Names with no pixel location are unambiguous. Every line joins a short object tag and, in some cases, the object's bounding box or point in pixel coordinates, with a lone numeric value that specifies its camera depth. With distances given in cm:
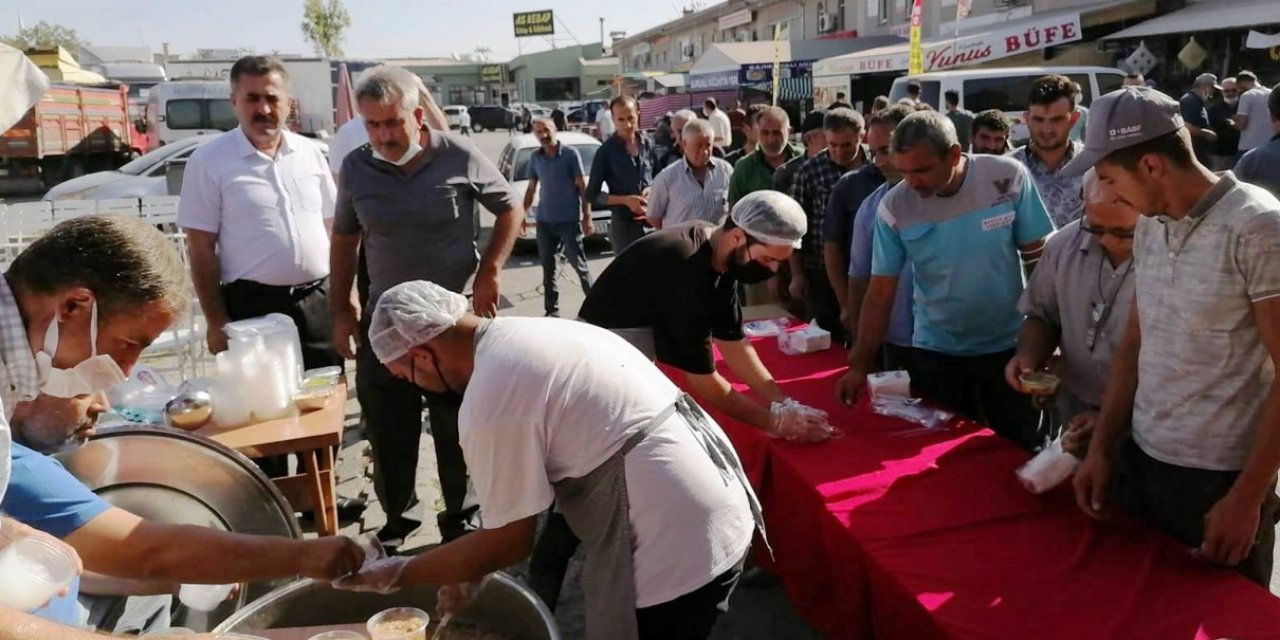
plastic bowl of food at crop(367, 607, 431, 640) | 171
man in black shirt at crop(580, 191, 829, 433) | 248
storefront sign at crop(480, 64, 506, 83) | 6529
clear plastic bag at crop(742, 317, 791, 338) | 397
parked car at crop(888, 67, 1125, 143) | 1112
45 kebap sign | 7181
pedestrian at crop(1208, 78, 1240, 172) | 1025
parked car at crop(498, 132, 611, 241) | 935
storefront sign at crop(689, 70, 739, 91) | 2231
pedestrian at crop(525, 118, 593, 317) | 699
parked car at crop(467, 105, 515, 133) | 4347
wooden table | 273
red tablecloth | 175
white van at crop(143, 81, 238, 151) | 1555
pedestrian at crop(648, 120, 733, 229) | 556
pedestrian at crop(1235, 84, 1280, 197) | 426
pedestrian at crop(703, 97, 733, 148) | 921
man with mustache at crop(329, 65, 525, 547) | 316
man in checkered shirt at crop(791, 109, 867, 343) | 457
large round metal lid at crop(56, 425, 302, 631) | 221
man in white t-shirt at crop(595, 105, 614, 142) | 1708
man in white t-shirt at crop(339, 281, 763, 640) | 159
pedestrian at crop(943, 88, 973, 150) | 766
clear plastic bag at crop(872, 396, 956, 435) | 277
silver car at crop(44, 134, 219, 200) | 977
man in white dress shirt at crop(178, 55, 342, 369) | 335
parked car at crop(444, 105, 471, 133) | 3594
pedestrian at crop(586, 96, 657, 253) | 639
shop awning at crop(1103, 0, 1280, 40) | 1315
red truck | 1619
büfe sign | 1658
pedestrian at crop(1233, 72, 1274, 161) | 923
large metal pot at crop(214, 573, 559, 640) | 184
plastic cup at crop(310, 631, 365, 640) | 173
